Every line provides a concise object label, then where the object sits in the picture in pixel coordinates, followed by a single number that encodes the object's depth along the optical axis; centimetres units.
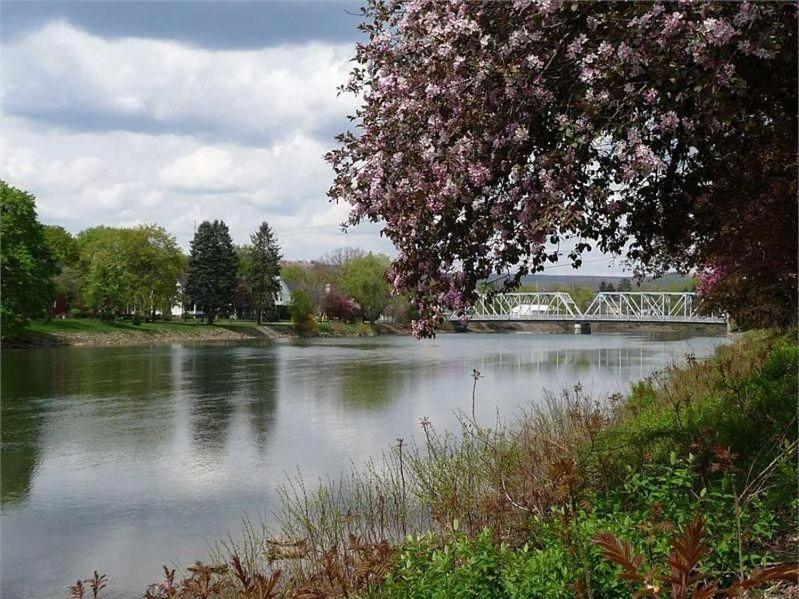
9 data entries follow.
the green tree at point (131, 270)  6475
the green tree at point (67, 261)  6700
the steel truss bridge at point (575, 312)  7900
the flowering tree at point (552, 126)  557
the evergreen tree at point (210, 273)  7650
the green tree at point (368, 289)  8612
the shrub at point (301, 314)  7875
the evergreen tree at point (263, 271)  8188
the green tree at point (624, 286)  16898
